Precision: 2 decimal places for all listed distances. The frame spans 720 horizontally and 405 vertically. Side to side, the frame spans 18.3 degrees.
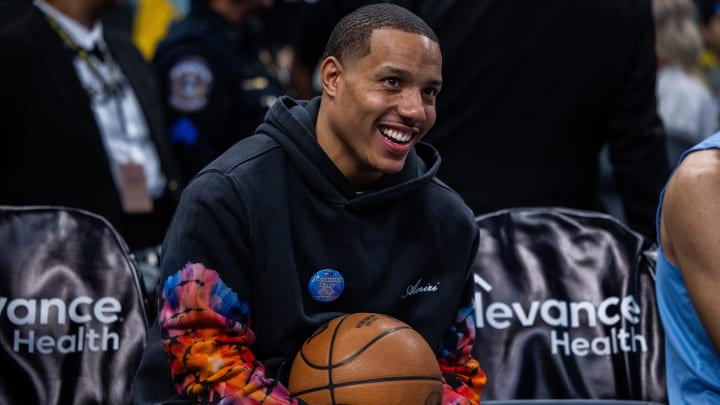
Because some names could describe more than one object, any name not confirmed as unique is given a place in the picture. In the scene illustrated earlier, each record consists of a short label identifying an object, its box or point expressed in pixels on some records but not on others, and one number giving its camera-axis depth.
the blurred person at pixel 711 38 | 17.17
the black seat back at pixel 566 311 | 7.43
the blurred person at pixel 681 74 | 12.70
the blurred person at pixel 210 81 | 10.55
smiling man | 5.92
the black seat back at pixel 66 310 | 6.87
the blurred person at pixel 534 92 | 8.73
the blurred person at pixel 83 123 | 8.90
